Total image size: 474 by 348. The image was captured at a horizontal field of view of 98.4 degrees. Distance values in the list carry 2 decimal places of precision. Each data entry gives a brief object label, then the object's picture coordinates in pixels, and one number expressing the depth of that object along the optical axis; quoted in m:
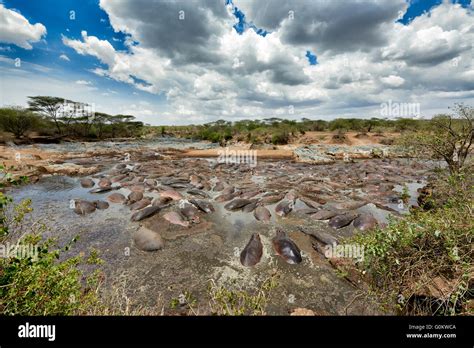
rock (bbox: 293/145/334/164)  23.04
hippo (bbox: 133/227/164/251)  6.04
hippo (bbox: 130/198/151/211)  8.67
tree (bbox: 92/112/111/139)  51.59
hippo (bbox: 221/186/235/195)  10.52
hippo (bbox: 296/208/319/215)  8.58
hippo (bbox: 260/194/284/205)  9.65
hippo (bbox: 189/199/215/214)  8.62
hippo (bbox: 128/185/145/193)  10.93
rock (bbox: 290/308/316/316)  3.78
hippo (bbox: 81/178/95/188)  12.11
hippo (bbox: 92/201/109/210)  8.84
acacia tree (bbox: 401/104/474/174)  7.54
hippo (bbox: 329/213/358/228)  7.48
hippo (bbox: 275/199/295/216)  8.53
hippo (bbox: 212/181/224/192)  11.66
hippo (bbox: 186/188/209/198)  10.57
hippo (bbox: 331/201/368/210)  9.05
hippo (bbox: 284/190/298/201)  9.85
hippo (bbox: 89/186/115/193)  10.88
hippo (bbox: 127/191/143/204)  9.40
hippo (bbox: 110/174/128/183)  12.81
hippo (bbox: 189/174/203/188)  12.29
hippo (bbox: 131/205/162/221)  7.77
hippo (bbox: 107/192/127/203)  9.53
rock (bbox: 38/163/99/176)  15.43
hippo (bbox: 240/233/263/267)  5.40
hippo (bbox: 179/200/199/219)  7.96
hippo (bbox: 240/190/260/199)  10.22
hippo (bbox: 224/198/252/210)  8.97
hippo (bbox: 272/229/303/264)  5.52
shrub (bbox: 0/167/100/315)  2.46
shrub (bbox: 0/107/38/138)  35.47
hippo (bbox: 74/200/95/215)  8.37
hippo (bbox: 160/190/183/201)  10.01
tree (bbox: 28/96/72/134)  40.81
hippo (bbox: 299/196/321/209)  9.13
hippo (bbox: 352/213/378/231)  7.07
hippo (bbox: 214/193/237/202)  9.84
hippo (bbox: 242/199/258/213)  8.76
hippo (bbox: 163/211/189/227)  7.42
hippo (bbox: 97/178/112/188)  11.80
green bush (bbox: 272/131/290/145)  38.65
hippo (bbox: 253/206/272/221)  8.05
